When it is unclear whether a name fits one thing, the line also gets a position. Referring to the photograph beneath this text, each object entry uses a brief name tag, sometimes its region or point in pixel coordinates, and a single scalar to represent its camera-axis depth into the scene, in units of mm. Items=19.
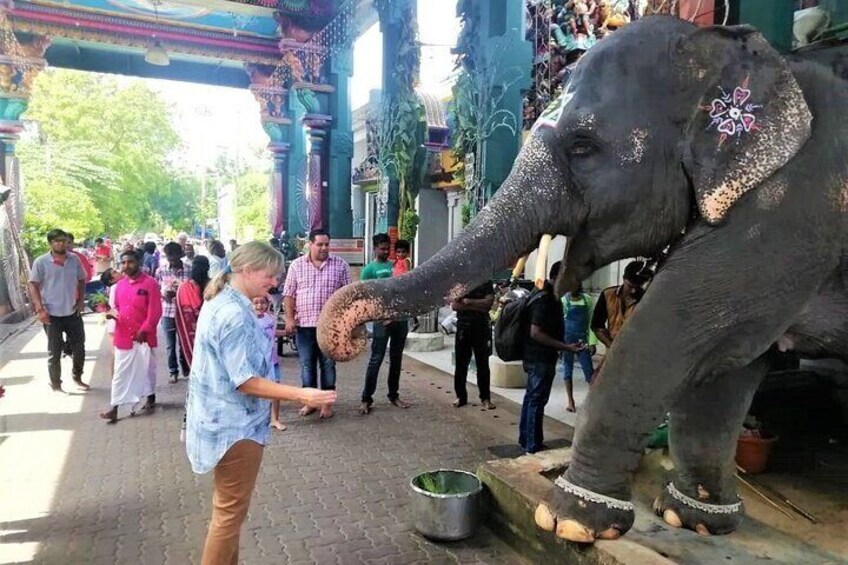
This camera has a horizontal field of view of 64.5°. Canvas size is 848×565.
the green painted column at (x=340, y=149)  16922
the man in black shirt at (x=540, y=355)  5168
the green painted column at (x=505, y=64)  8633
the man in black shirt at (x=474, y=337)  6538
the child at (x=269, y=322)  5898
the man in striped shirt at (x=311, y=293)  6207
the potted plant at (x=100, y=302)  8500
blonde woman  2832
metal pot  3744
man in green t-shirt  6793
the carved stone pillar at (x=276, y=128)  19234
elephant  2404
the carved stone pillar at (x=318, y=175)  16672
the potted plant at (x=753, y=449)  4153
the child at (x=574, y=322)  6758
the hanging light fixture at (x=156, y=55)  16969
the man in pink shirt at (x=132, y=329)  6262
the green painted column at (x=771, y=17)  3792
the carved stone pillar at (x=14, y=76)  15742
